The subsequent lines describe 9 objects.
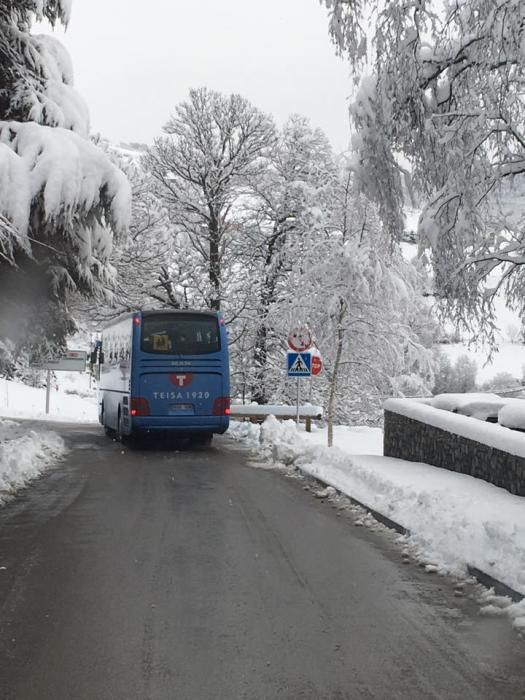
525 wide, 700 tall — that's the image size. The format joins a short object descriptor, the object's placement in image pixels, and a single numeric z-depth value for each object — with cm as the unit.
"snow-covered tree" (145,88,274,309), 3170
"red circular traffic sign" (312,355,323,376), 2666
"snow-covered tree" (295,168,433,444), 2553
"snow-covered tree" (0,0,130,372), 1085
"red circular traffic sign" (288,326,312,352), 1940
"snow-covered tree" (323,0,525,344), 771
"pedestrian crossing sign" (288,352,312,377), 1928
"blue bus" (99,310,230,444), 1858
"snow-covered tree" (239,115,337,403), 3173
